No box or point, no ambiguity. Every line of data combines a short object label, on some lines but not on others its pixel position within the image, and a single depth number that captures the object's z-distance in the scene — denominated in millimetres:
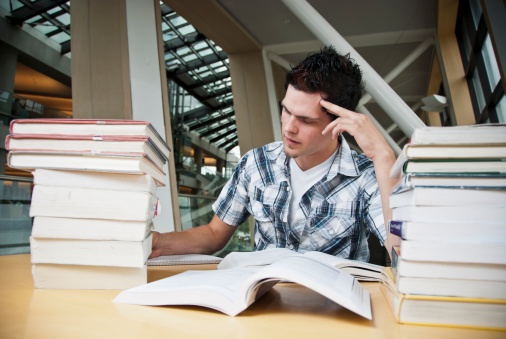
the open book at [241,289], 562
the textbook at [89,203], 782
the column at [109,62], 2754
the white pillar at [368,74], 3652
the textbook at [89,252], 782
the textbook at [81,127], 806
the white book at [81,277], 782
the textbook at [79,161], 784
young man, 1470
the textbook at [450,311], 539
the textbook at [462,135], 562
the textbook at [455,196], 559
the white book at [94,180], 800
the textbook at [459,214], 554
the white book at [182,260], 1095
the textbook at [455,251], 537
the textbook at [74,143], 795
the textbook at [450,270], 543
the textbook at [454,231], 548
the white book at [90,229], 780
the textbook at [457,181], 558
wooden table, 495
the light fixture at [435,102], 4605
